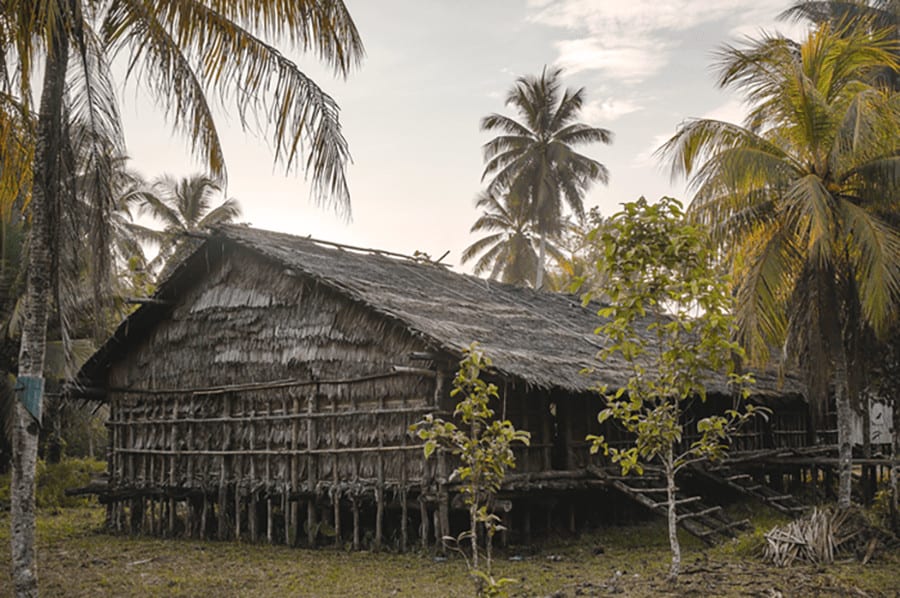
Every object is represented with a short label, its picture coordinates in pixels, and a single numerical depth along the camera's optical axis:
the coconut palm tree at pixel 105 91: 7.57
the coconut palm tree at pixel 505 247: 37.53
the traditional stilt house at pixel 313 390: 11.94
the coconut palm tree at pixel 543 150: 34.81
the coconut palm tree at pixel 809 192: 11.40
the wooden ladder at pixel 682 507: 11.24
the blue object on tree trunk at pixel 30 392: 7.50
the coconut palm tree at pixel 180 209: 31.91
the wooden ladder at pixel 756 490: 12.66
